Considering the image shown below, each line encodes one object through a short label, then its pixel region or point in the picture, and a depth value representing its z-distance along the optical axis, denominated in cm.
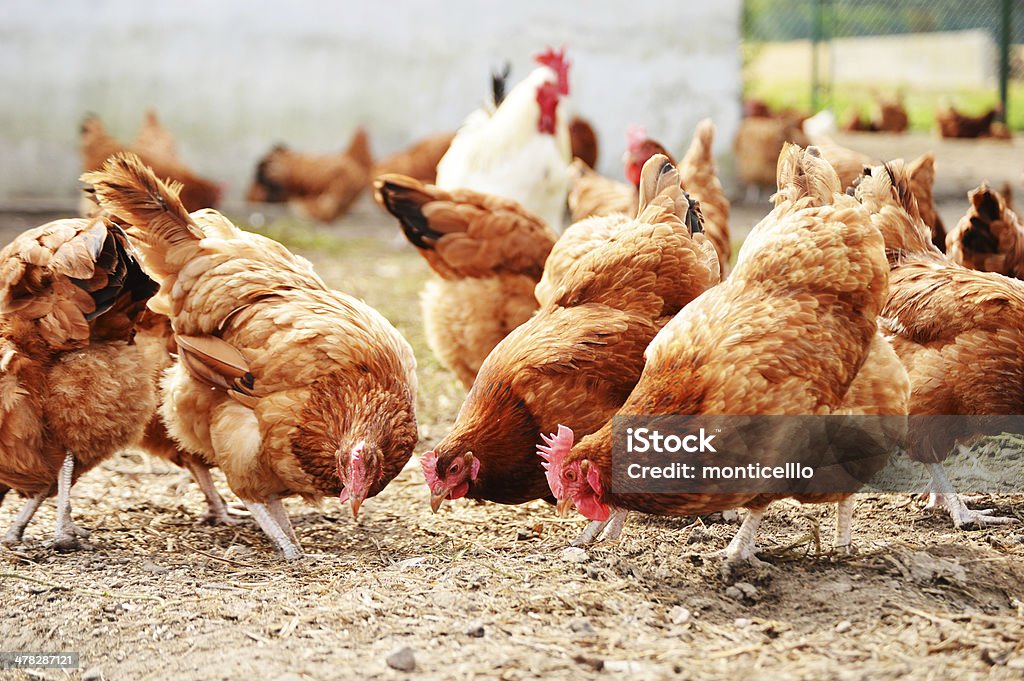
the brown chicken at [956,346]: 365
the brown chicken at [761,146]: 1114
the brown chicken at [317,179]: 1098
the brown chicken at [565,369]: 350
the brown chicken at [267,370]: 353
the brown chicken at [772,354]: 300
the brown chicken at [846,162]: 511
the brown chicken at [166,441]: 410
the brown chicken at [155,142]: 997
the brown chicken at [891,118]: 1534
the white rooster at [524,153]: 700
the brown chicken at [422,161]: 1042
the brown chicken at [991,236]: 445
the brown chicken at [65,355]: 361
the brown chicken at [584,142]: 993
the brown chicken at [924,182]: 477
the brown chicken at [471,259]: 510
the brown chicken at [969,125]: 1420
